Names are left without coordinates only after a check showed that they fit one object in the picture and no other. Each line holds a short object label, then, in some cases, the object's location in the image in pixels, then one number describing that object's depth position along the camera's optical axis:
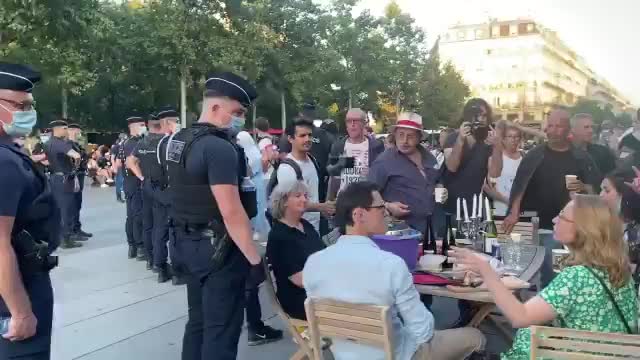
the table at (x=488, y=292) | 3.06
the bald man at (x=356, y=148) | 6.37
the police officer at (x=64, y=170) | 8.51
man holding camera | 5.06
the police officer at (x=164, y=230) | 6.42
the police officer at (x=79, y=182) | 8.89
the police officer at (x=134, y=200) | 7.78
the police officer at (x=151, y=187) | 6.60
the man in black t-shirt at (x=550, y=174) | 4.96
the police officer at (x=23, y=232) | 2.26
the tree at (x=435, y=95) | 40.28
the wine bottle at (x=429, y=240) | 4.04
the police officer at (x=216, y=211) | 3.00
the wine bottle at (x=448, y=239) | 4.03
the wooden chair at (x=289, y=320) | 3.27
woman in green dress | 2.40
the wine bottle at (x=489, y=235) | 4.04
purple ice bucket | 3.31
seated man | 2.62
